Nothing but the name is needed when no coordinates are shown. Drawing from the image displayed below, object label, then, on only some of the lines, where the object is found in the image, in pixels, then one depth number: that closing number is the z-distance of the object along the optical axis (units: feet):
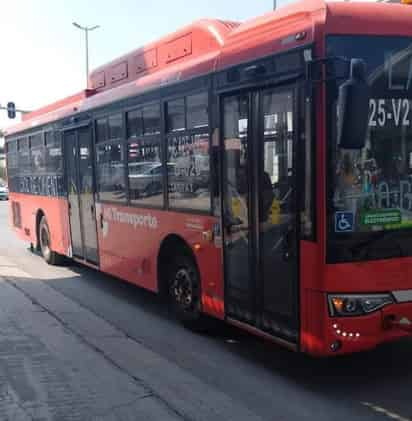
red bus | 13.41
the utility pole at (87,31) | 115.35
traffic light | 97.23
